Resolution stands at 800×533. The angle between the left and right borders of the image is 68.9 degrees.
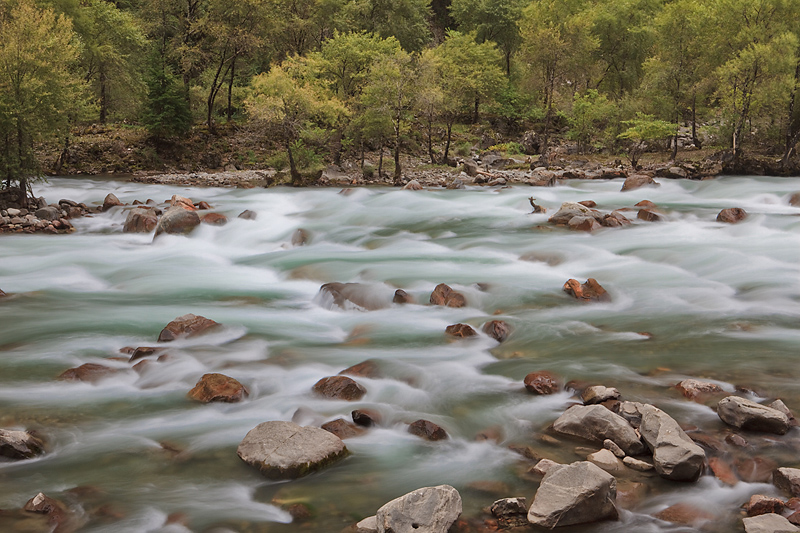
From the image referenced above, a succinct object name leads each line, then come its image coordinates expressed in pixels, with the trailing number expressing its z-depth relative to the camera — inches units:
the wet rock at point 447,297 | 434.3
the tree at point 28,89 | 786.2
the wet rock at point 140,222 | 753.6
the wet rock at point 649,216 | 749.3
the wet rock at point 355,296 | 441.7
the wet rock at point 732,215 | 719.1
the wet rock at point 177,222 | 719.1
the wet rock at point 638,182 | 1093.1
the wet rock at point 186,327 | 363.6
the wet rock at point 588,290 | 446.0
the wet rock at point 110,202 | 904.3
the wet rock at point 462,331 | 367.2
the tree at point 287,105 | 1206.9
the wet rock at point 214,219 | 767.7
